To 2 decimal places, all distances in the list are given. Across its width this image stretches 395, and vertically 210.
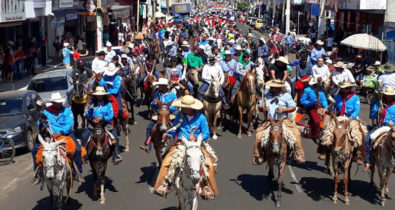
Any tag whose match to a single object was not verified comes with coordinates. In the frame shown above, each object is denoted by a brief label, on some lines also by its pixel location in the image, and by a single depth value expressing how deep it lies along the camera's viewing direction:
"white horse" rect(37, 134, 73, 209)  9.25
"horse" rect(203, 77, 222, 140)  16.00
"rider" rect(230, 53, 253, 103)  17.42
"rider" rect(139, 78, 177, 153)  12.45
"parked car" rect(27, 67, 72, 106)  19.19
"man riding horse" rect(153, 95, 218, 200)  9.05
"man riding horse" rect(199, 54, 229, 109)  16.88
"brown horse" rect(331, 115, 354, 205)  10.63
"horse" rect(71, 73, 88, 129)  16.66
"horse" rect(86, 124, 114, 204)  10.48
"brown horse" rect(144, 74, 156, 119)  18.45
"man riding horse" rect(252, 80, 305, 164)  11.20
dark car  15.27
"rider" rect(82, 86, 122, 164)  12.19
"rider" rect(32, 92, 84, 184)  10.63
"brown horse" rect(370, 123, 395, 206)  10.57
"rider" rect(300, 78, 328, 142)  13.40
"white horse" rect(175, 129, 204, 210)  8.37
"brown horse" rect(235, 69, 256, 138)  16.67
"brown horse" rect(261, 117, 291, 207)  10.35
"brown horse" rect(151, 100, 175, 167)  11.02
